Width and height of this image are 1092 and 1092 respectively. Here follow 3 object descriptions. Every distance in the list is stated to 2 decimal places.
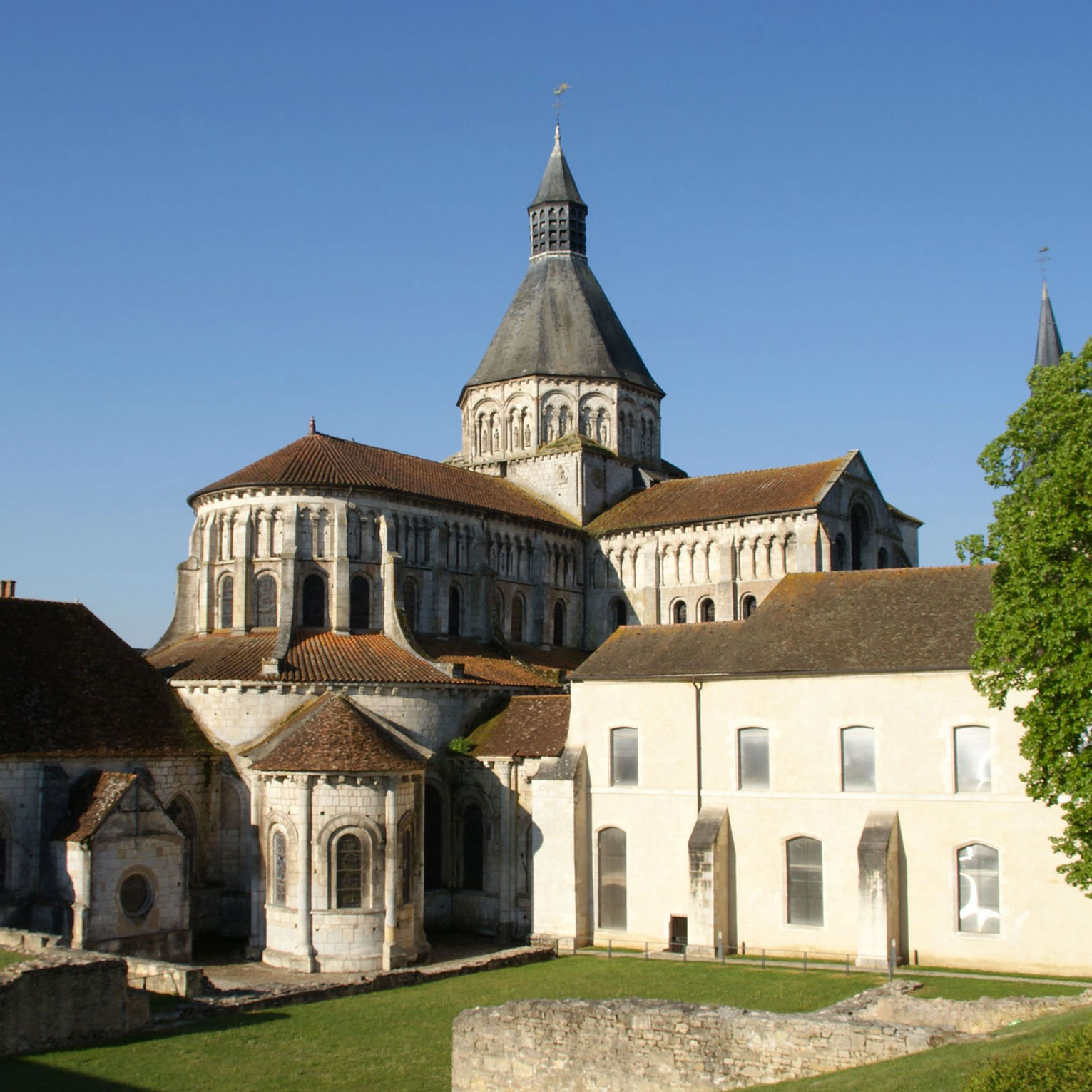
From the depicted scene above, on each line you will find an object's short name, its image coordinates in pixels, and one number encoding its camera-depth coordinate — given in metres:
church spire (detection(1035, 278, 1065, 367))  59.88
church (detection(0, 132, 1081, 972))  32.00
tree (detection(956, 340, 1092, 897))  21.27
